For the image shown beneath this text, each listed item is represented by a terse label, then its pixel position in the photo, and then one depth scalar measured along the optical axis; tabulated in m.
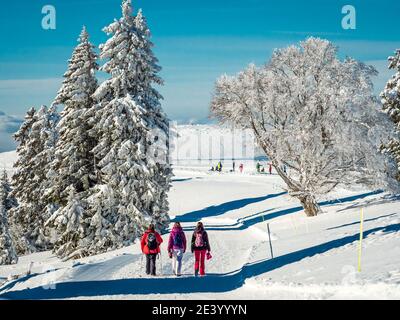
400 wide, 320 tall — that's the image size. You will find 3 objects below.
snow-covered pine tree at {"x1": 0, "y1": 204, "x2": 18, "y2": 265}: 42.19
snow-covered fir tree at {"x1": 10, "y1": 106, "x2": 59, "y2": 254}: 38.38
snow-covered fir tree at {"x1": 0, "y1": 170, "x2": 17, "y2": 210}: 47.62
